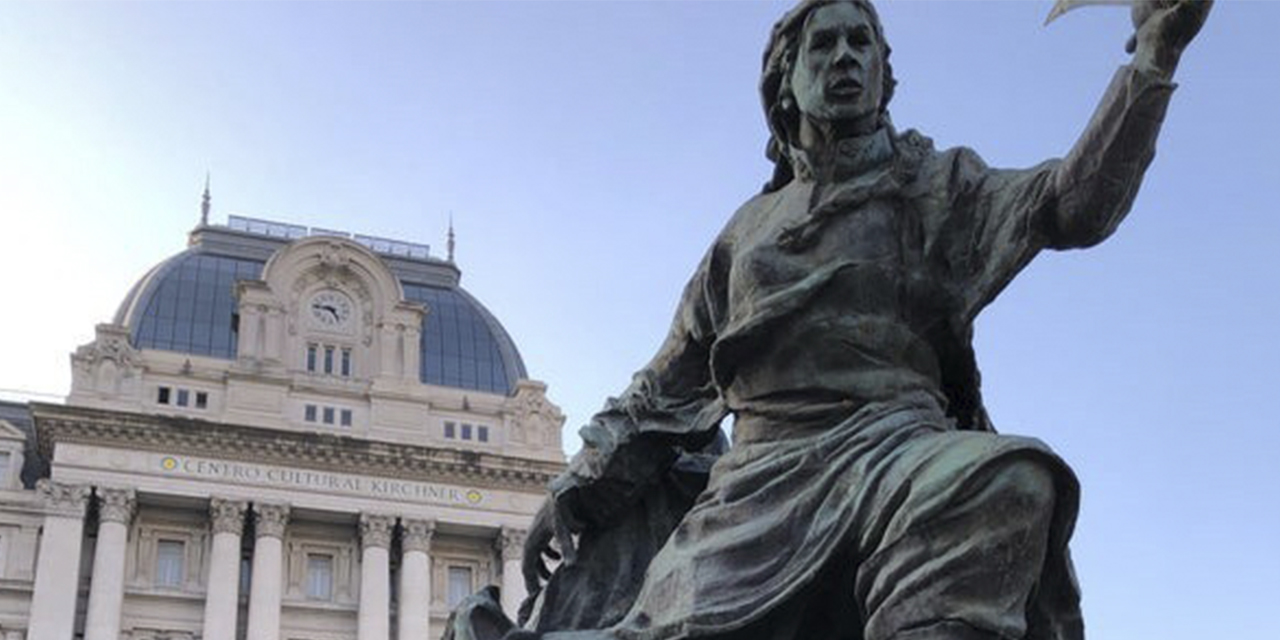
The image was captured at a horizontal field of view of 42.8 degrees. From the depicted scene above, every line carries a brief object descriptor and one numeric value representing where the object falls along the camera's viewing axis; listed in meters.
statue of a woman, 3.47
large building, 45.97
